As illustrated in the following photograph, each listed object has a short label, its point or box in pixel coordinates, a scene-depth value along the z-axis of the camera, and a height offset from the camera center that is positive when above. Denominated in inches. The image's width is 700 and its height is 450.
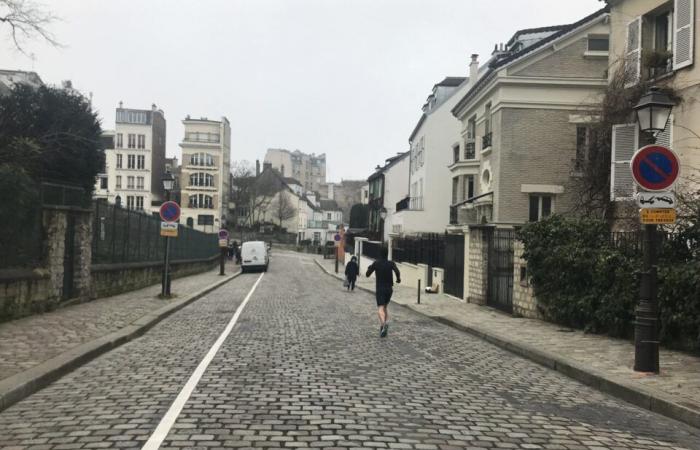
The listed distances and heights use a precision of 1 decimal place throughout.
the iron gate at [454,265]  817.5 -38.9
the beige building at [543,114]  1002.7 +214.8
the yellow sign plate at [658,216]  310.8 +14.8
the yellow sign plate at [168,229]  703.1 +0.3
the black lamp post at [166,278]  706.2 -58.2
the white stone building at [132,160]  3250.5 +378.0
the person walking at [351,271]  1009.7 -62.2
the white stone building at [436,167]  1692.9 +203.6
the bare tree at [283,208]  4001.0 +170.3
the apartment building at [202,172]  3373.5 +332.9
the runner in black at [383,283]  465.1 -37.7
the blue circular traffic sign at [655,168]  312.0 +40.3
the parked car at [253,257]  1695.4 -71.9
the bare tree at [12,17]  633.6 +223.3
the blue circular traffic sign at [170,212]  702.5 +20.9
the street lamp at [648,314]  311.4 -37.4
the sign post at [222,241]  1377.2 -24.1
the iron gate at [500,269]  637.9 -33.2
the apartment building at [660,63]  538.0 +179.2
